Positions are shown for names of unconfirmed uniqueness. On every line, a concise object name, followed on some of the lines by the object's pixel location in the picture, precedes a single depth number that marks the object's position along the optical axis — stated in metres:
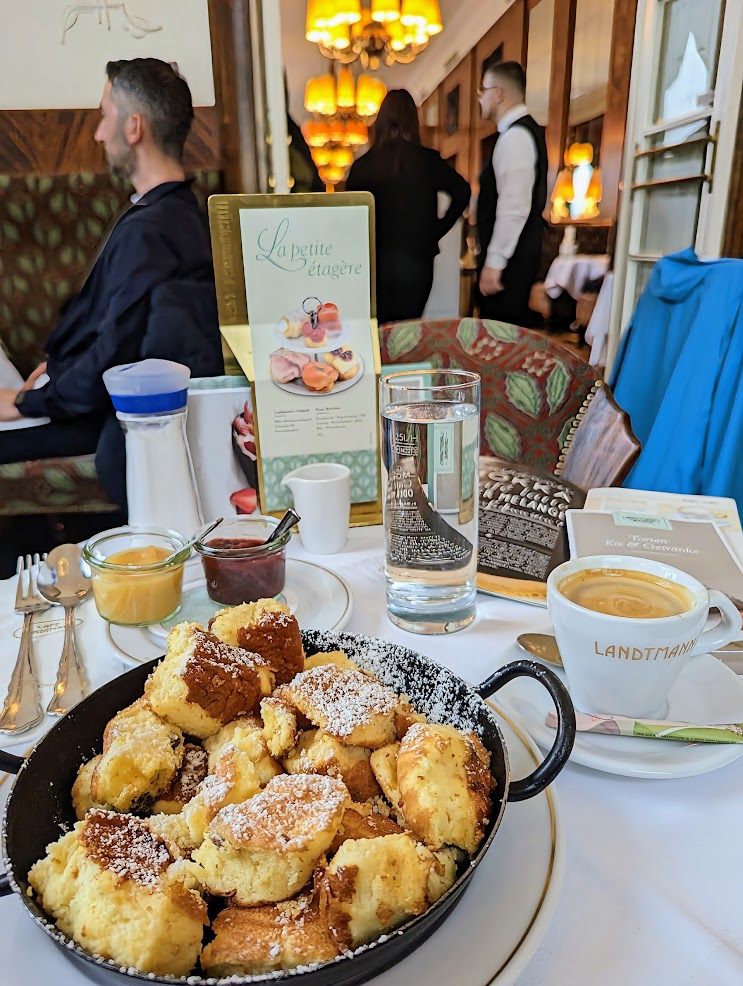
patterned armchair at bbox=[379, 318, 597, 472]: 1.52
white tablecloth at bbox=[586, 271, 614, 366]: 2.03
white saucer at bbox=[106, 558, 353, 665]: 0.70
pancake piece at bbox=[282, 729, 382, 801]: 0.45
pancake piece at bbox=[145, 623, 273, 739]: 0.48
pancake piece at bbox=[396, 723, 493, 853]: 0.40
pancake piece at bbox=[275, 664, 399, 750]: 0.46
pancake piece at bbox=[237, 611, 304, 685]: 0.54
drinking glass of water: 0.73
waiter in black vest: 1.69
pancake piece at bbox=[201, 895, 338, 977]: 0.34
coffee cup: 0.54
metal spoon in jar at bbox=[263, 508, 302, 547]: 0.78
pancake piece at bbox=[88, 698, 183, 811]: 0.44
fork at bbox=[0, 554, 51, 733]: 0.60
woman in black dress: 1.62
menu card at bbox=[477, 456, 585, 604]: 0.83
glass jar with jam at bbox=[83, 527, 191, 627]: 0.71
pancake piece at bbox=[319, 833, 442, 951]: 0.35
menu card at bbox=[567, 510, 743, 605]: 0.77
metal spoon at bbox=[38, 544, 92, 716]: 0.63
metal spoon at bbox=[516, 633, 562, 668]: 0.67
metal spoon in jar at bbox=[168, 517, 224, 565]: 0.73
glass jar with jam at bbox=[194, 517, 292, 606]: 0.75
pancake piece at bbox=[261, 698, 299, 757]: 0.47
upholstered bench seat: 1.50
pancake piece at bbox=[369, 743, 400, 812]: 0.44
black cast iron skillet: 0.33
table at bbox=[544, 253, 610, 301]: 1.92
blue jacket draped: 1.73
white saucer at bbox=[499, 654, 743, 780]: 0.52
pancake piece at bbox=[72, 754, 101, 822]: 0.45
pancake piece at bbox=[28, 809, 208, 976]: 0.34
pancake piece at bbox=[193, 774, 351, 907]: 0.37
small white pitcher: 0.91
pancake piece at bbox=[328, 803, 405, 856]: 0.41
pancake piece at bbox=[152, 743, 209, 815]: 0.45
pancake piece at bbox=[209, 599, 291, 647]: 0.57
